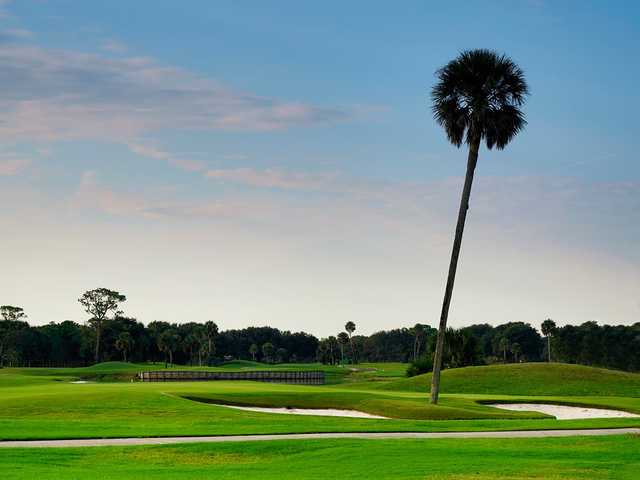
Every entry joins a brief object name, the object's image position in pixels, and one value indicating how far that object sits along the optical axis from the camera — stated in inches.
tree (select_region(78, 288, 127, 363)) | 6765.3
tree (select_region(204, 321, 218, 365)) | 6589.6
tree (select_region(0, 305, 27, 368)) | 6141.7
